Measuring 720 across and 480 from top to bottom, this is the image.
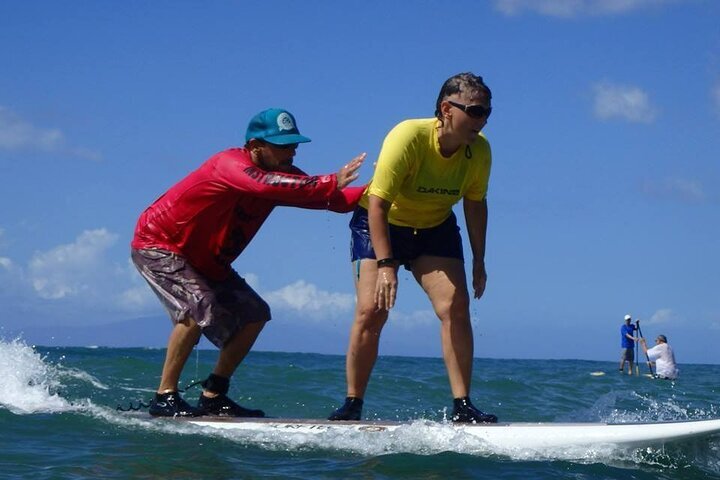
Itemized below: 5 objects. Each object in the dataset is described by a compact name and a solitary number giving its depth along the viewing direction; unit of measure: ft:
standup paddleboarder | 91.20
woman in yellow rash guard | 20.12
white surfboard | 18.72
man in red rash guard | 21.70
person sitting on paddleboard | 71.87
